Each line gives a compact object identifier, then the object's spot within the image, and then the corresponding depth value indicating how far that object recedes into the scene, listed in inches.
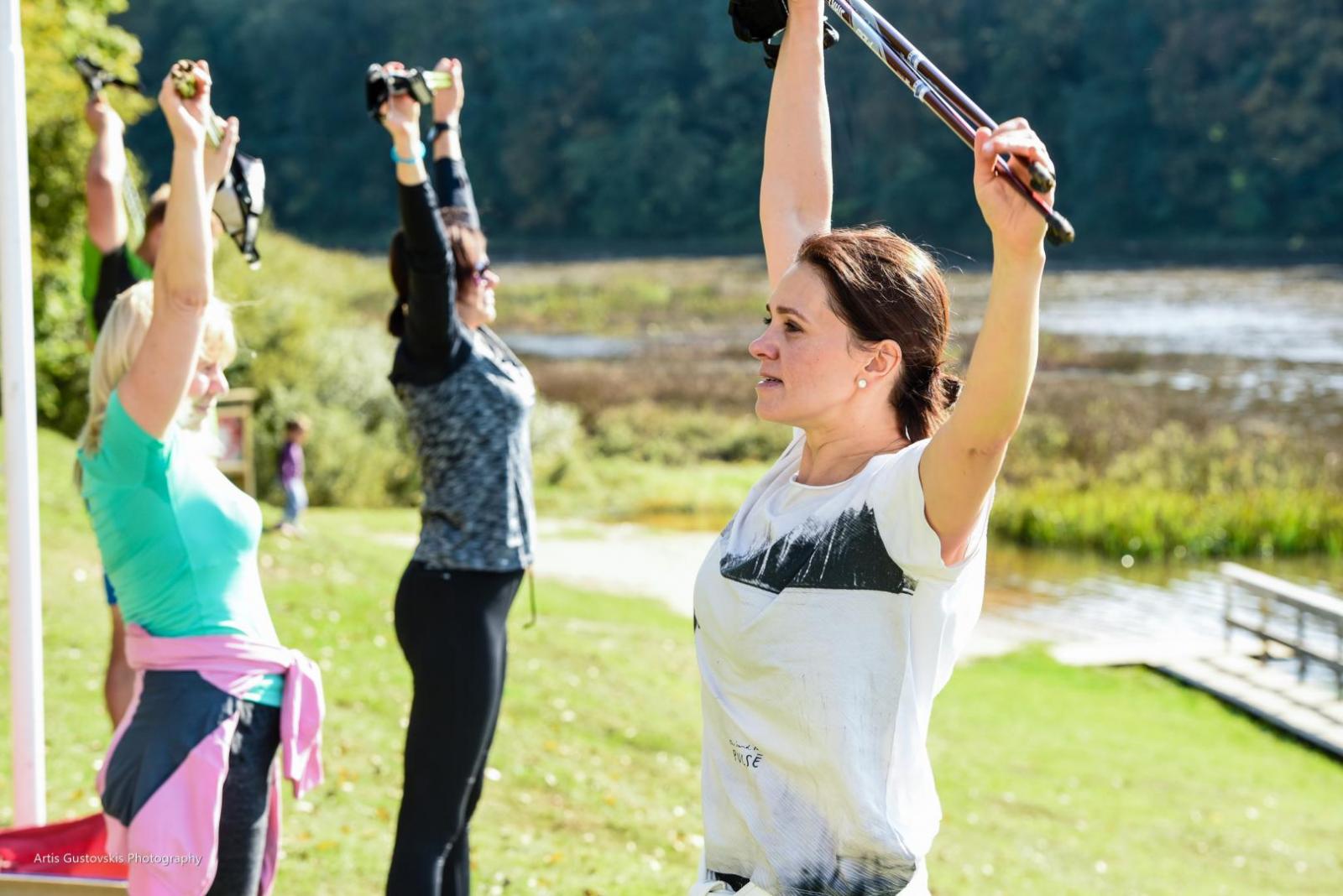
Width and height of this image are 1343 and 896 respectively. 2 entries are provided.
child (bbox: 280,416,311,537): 478.0
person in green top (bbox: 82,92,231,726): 166.9
